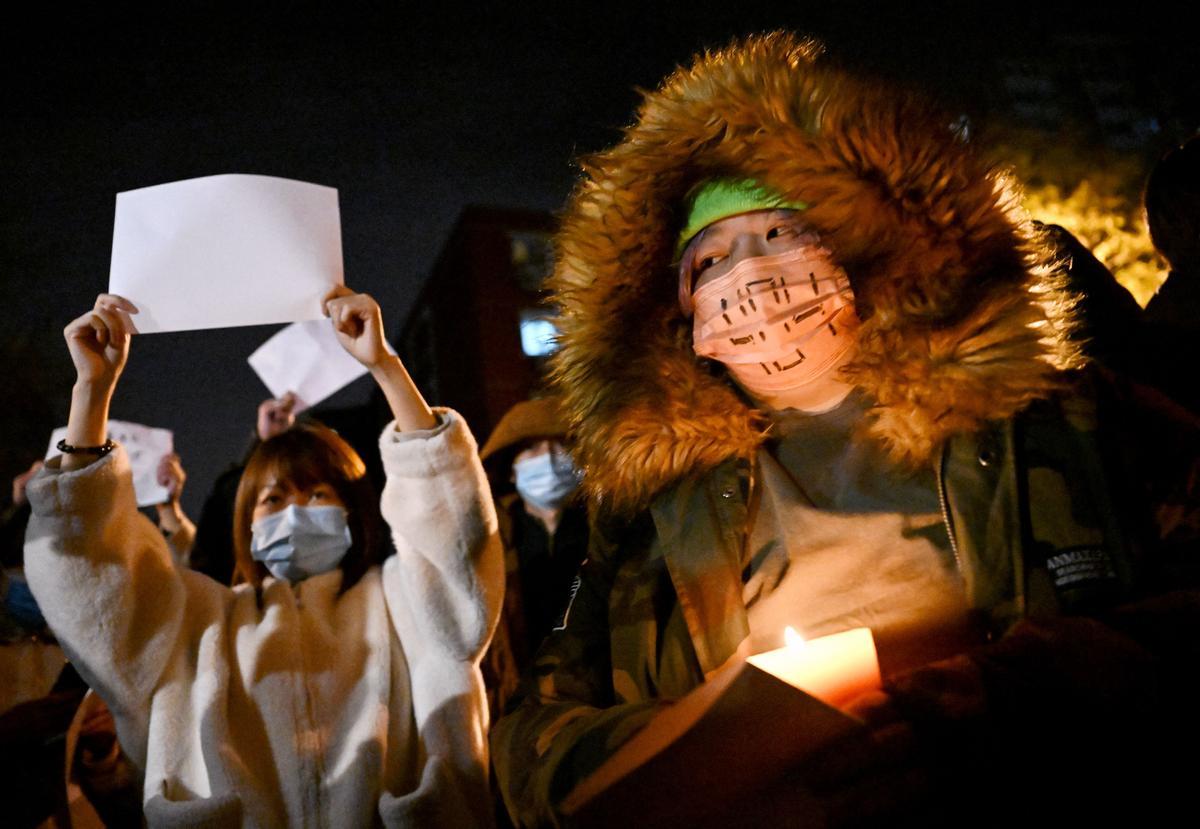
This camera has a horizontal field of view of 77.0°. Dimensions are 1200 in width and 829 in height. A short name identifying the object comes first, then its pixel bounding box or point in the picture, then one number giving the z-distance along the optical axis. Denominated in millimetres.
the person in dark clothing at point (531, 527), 3783
